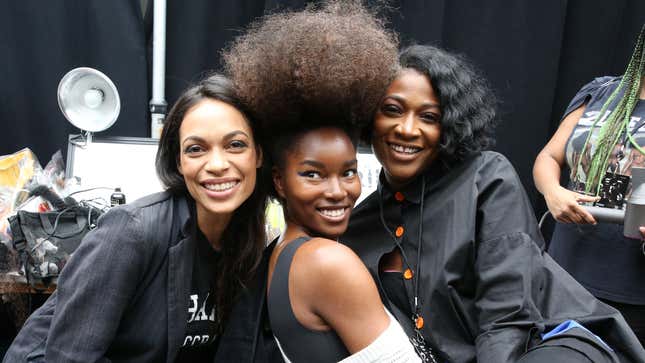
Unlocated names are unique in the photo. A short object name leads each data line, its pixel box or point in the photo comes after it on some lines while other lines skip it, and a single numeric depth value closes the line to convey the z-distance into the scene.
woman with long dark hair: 1.10
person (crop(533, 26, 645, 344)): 1.54
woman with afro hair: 1.02
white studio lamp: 2.42
